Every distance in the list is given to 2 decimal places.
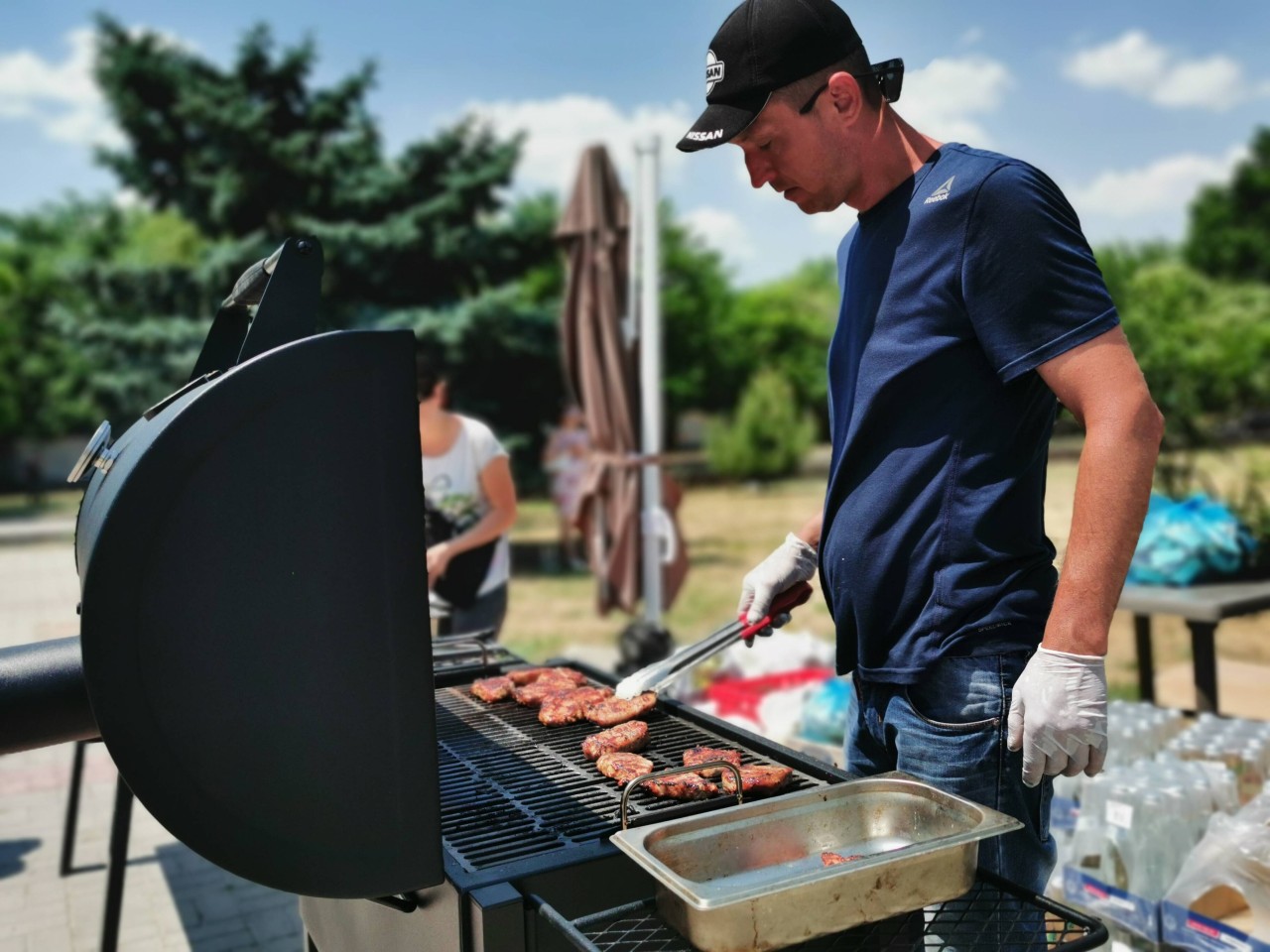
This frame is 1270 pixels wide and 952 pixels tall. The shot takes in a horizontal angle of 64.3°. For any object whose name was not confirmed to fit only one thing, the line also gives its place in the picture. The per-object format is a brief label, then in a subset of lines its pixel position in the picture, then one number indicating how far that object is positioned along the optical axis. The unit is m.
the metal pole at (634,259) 5.37
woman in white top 4.07
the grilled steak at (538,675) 2.54
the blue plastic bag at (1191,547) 4.02
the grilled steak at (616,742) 1.95
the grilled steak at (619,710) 2.14
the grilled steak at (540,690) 2.36
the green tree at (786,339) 31.12
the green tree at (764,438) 24.31
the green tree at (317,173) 13.20
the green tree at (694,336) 30.09
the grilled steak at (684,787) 1.68
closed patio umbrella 5.64
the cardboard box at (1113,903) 2.48
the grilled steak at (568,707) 2.20
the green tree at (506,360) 12.87
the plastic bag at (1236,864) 2.29
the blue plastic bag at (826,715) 3.98
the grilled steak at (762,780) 1.71
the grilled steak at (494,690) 2.43
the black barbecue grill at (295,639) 1.22
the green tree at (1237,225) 36.94
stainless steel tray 1.12
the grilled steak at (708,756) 1.86
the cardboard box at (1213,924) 2.27
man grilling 1.47
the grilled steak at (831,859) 1.33
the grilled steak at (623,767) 1.80
